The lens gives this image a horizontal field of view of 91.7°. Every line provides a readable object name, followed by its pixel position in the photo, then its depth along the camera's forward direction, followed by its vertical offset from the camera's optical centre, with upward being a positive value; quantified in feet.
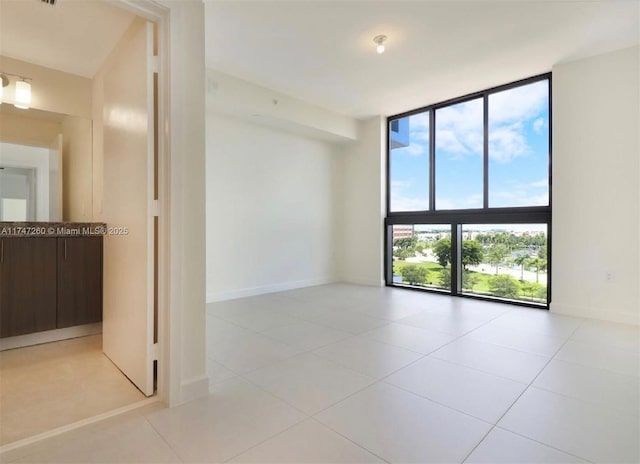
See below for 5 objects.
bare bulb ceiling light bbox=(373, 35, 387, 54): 9.96 +6.18
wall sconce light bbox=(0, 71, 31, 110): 9.12 +4.18
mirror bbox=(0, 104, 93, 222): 9.45 +2.06
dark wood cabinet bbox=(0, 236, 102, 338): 8.30 -1.54
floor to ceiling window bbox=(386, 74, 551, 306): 12.89 +1.66
